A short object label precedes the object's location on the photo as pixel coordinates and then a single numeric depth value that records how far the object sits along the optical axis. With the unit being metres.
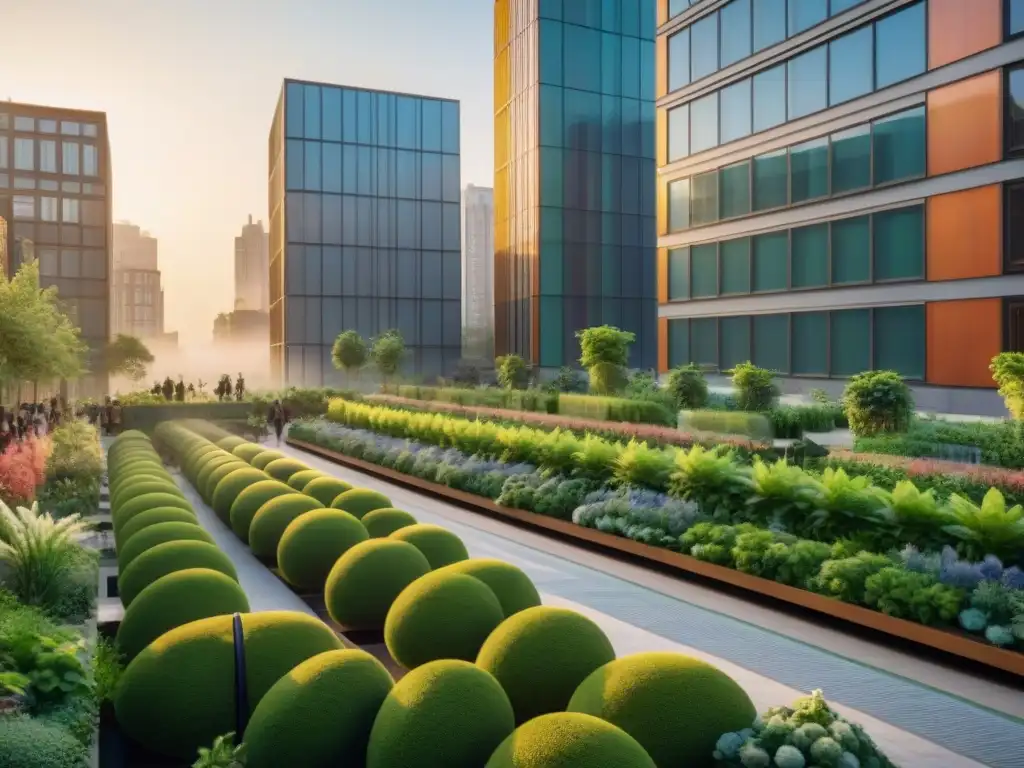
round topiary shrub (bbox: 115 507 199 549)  10.82
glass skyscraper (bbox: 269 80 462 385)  70.69
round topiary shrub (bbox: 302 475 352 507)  14.66
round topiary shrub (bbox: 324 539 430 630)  9.91
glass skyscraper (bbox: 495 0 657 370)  59.91
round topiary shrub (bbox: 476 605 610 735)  6.67
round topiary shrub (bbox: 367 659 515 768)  5.32
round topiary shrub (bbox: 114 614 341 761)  6.48
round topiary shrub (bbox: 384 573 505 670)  7.86
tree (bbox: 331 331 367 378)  64.38
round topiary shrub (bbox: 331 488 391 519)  13.53
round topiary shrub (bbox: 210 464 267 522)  15.64
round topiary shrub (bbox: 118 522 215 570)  9.87
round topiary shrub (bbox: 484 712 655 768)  4.65
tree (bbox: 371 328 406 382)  64.44
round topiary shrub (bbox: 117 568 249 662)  7.66
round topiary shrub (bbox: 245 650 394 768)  5.68
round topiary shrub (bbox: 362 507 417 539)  12.41
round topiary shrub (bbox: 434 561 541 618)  8.61
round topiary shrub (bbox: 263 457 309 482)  17.28
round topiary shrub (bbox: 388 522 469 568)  10.82
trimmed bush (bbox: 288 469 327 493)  15.91
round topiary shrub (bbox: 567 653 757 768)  5.55
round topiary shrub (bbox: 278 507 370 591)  11.64
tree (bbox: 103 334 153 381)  90.06
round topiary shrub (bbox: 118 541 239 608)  8.95
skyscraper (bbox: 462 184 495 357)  140.49
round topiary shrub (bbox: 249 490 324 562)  13.21
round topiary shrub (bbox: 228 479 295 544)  14.48
